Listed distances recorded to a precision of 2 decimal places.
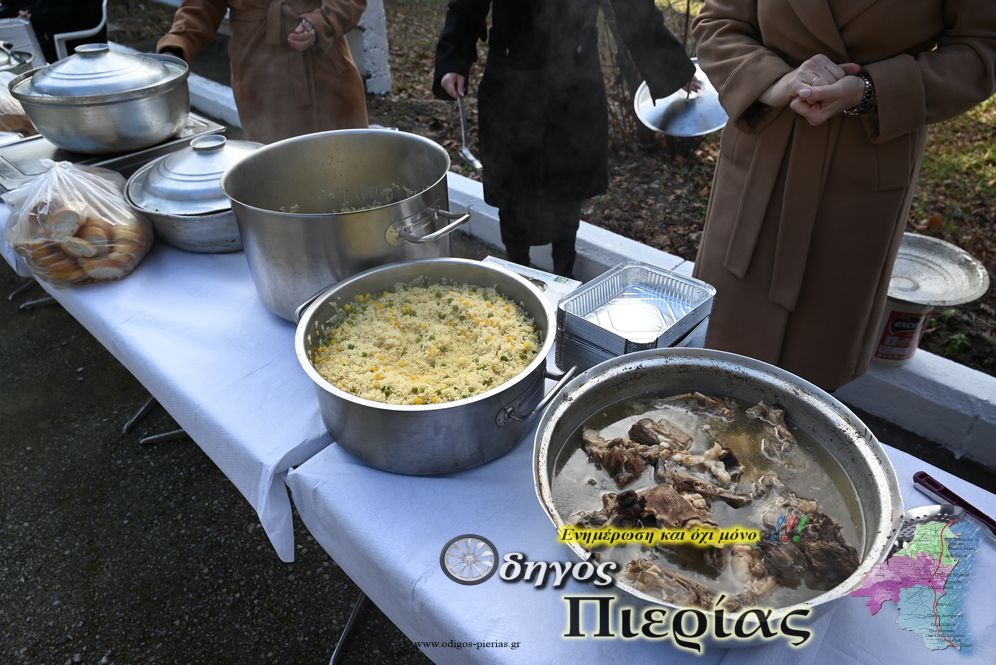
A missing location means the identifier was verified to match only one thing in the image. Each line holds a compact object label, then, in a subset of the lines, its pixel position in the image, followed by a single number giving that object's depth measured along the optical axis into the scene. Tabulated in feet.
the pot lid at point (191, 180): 8.02
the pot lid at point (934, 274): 10.48
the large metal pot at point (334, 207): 6.10
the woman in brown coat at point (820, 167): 6.52
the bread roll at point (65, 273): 7.66
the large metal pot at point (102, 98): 8.79
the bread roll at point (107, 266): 7.77
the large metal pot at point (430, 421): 4.71
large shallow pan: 4.09
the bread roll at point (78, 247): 7.56
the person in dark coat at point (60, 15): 20.97
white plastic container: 10.25
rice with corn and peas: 5.32
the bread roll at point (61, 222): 7.55
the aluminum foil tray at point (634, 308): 5.47
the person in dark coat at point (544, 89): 10.60
